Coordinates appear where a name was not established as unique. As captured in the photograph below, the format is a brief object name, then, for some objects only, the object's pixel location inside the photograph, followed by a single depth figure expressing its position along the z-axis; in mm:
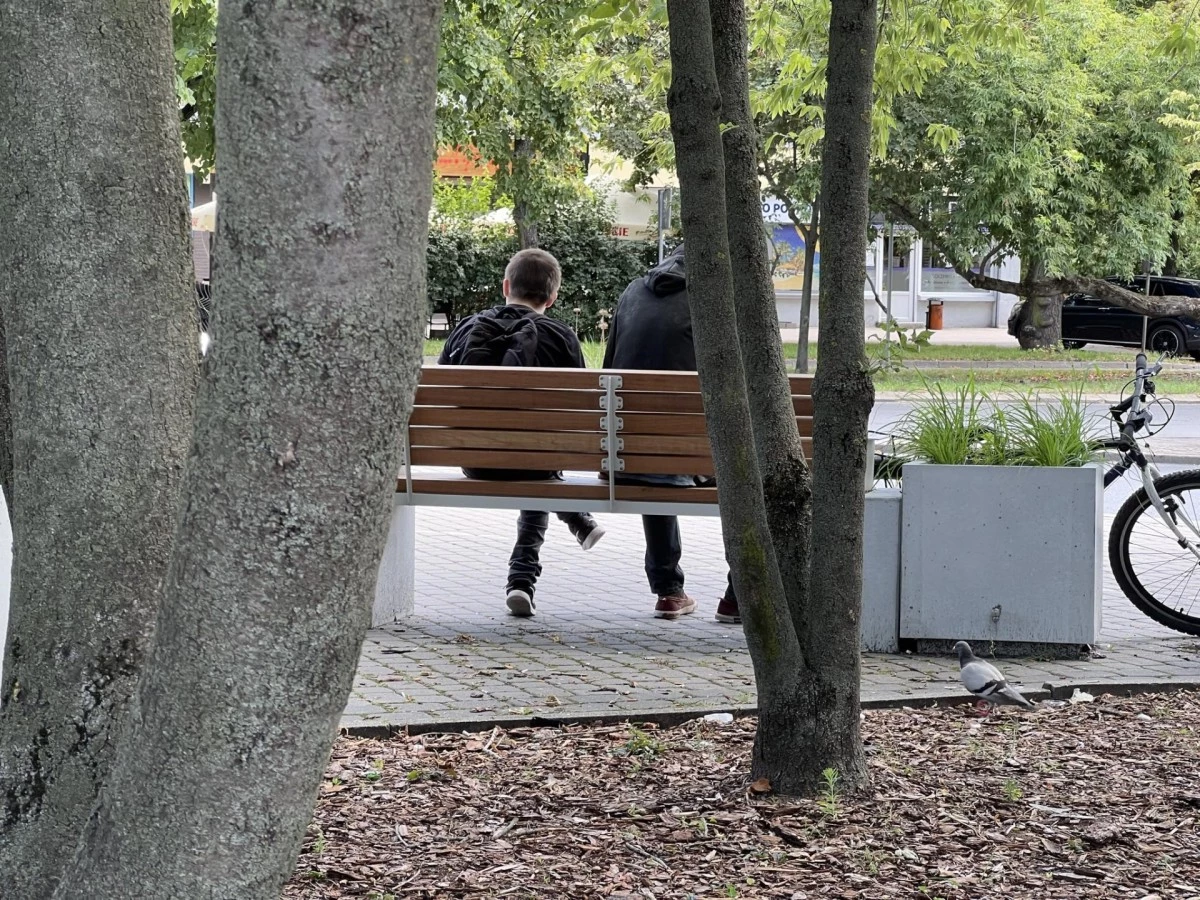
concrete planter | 13469
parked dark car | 63031
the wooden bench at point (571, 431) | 14516
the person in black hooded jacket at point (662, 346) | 15719
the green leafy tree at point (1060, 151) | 55656
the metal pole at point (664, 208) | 49687
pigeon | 11398
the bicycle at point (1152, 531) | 14930
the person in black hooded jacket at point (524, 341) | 15937
